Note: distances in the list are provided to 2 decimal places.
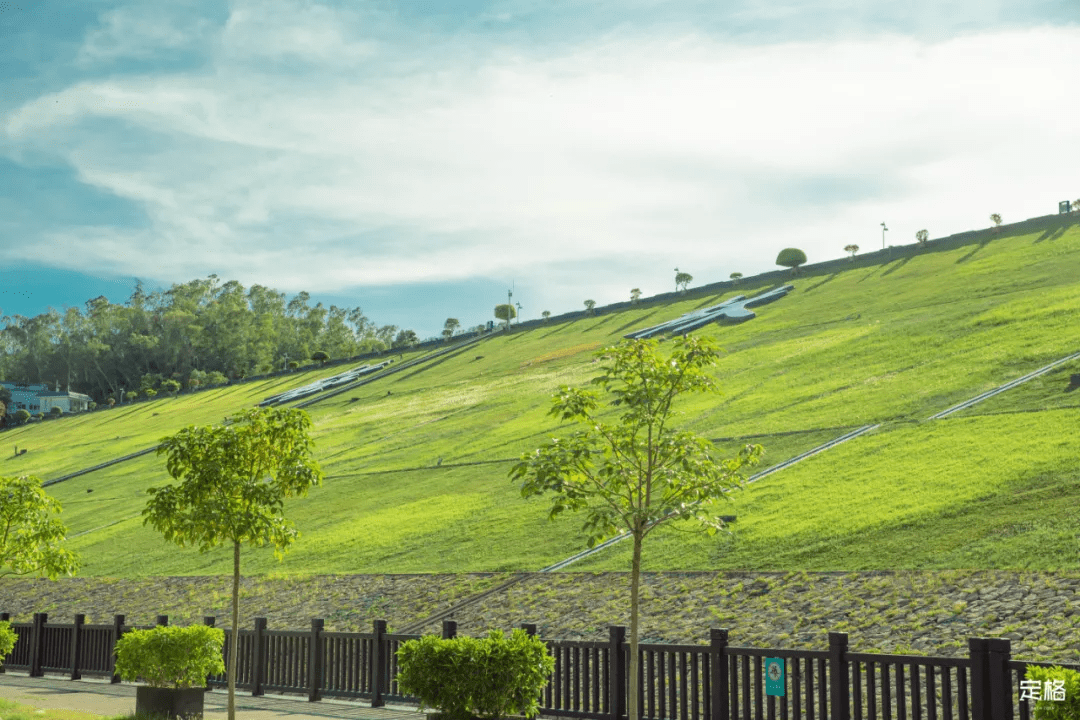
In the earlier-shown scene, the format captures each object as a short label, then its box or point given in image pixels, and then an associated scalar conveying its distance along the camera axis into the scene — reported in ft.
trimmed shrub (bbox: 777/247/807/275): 322.14
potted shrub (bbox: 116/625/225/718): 50.96
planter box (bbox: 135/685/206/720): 50.65
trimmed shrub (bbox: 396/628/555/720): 42.60
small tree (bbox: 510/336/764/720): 41.04
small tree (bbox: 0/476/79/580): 73.00
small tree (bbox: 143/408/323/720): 46.96
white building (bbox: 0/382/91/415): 543.39
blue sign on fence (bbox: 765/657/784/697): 42.68
